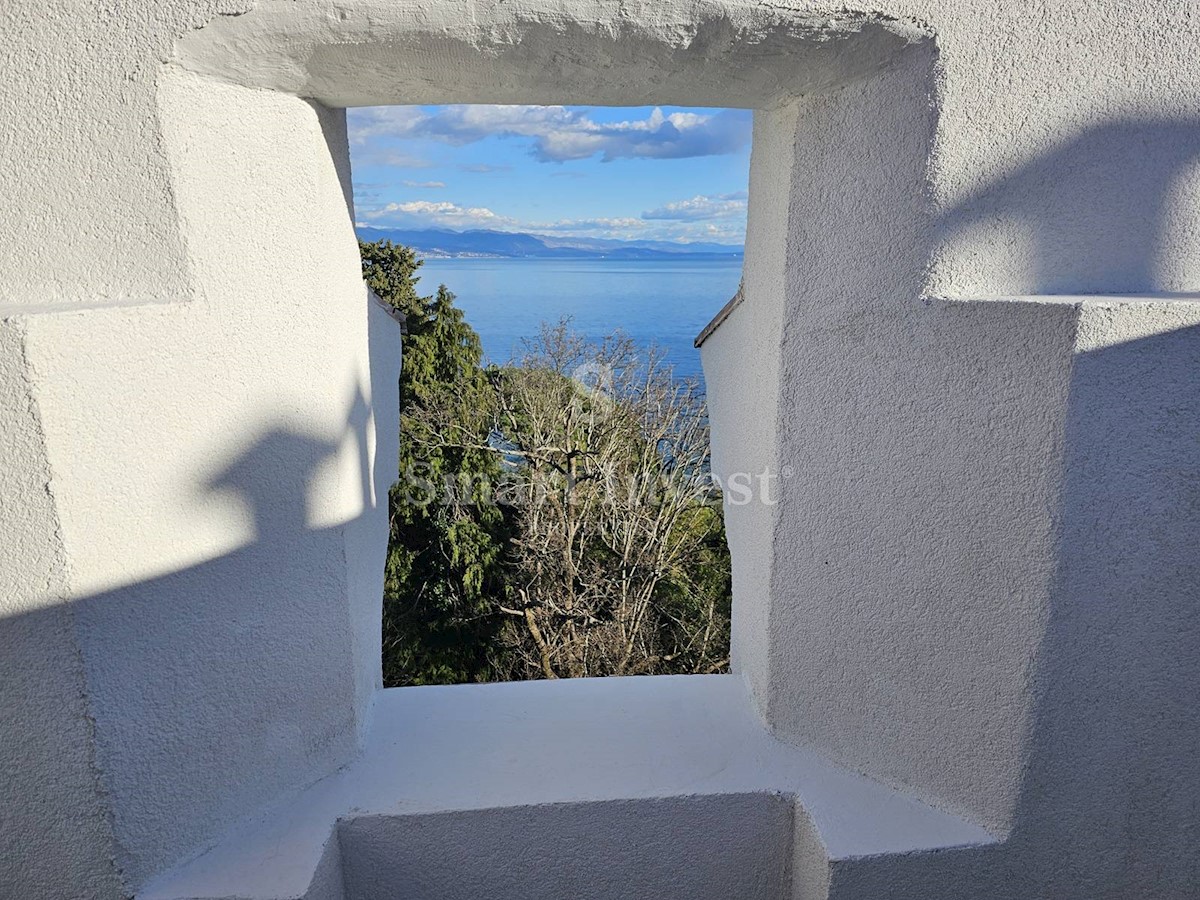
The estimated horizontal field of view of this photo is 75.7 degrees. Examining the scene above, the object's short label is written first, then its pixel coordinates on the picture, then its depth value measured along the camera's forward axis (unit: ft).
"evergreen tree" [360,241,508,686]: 37.01
